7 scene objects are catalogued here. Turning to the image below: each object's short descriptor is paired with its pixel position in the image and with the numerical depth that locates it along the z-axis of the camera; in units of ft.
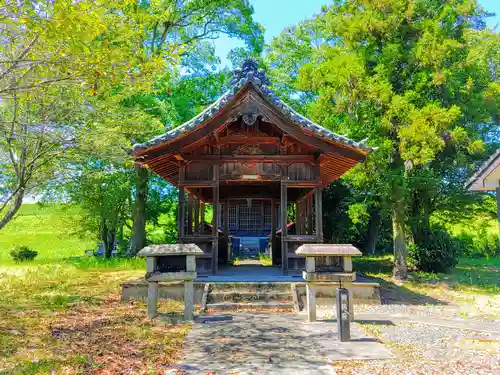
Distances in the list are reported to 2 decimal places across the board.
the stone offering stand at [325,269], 23.47
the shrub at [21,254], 65.91
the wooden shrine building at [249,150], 32.89
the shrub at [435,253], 50.06
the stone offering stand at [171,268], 24.27
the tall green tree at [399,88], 39.47
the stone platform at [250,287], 29.71
